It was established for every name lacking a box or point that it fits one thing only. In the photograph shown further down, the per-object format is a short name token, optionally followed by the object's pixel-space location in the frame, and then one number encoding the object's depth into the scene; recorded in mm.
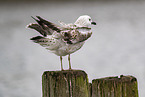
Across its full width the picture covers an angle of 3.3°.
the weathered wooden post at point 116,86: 12231
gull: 12375
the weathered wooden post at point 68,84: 12244
